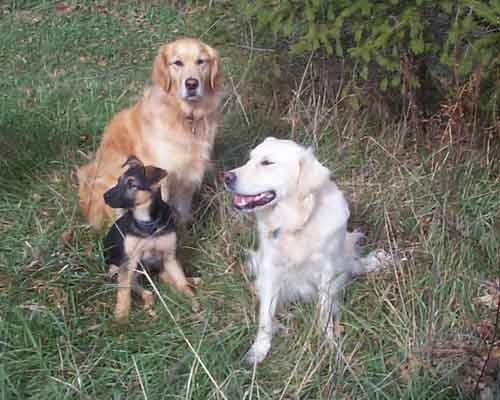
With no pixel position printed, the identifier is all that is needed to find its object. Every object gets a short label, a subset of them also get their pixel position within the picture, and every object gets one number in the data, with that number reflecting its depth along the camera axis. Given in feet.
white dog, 10.03
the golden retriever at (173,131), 13.48
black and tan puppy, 10.74
